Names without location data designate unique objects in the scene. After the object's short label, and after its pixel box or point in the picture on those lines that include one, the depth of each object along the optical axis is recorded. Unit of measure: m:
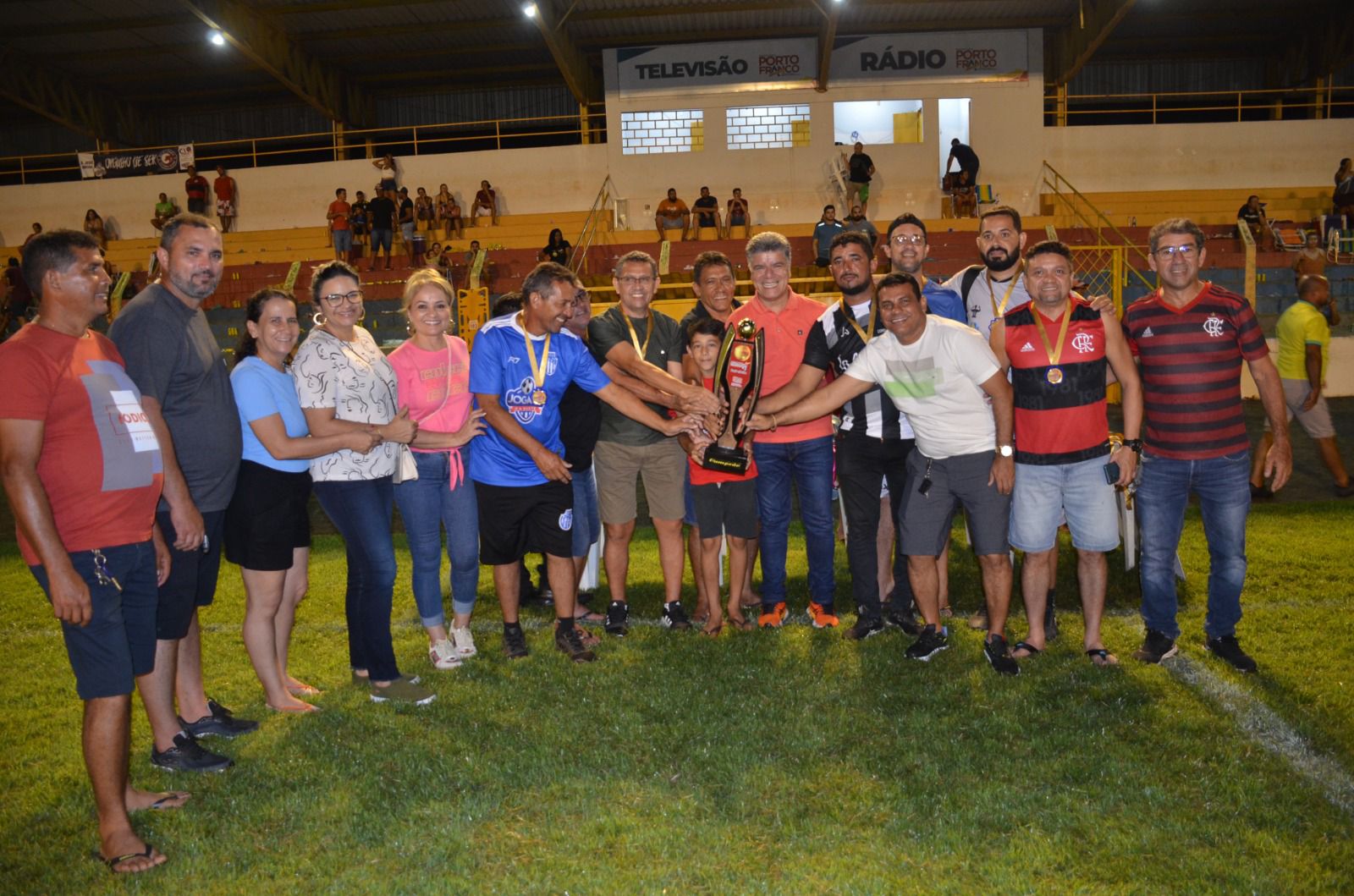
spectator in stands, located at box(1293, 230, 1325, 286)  8.45
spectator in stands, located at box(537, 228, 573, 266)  18.96
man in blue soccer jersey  5.07
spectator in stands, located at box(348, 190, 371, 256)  21.92
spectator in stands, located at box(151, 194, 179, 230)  23.44
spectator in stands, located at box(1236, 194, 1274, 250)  20.02
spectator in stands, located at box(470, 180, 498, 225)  23.47
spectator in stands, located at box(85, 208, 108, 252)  24.20
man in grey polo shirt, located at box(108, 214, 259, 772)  3.82
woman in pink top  5.03
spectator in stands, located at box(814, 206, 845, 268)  18.75
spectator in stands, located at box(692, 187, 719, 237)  21.73
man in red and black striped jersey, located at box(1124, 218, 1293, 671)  4.80
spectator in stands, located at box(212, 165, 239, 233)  24.03
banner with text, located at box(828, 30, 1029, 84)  23.00
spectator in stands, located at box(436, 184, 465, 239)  22.91
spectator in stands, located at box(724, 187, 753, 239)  21.84
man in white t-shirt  4.87
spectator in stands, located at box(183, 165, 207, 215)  23.73
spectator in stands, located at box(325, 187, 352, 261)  21.73
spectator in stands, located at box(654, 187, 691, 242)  21.73
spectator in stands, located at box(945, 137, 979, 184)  22.11
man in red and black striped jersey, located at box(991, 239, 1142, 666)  4.81
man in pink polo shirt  5.59
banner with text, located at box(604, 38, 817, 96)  23.09
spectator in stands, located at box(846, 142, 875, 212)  21.83
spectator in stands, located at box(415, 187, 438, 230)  23.08
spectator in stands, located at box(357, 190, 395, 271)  21.27
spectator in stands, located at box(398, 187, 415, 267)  22.22
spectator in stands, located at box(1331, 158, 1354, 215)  20.34
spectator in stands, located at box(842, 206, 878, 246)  17.38
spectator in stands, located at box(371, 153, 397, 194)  23.12
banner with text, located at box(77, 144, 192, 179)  24.77
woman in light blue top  4.32
